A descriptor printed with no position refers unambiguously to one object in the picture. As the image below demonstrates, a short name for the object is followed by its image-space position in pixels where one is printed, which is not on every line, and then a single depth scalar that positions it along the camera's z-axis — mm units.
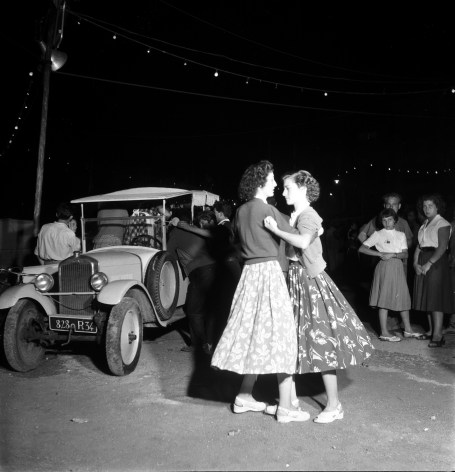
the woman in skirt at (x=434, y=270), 6258
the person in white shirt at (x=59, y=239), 7660
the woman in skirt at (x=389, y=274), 6613
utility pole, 10875
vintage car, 5535
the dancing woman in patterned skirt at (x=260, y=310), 3736
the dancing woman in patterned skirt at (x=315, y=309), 3764
